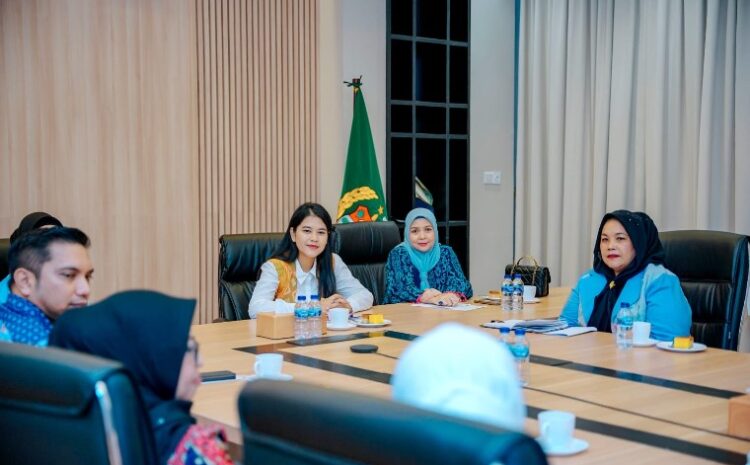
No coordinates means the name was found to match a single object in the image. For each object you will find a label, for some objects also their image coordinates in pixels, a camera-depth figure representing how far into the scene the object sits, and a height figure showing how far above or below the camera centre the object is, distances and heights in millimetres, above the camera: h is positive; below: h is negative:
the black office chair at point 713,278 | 3914 -425
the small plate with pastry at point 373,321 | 3834 -600
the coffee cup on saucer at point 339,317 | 3752 -565
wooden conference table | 2117 -606
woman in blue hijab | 4906 -484
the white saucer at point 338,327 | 3739 -605
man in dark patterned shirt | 2537 -282
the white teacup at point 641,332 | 3434 -566
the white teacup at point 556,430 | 2004 -541
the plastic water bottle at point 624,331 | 3406 -558
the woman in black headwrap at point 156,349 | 1653 -308
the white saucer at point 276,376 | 2756 -599
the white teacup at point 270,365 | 2746 -557
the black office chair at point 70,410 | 1388 -363
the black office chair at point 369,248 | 4910 -383
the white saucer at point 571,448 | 1980 -580
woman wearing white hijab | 1104 -240
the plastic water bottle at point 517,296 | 4422 -564
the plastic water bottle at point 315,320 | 3578 -553
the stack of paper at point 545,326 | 3697 -601
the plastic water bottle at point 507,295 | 4434 -561
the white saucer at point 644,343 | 3420 -604
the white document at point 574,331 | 3672 -609
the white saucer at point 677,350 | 3315 -606
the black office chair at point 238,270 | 4383 -445
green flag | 6332 -13
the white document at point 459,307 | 4395 -620
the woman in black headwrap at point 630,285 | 3725 -445
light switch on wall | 7547 -2
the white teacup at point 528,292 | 4688 -575
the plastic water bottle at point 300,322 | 3551 -557
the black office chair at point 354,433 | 993 -297
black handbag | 4859 -518
